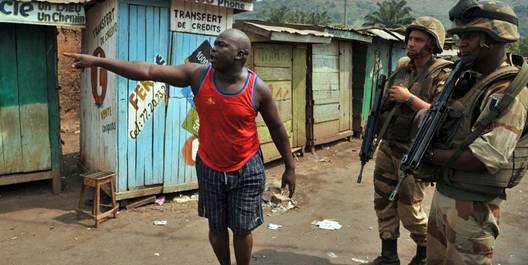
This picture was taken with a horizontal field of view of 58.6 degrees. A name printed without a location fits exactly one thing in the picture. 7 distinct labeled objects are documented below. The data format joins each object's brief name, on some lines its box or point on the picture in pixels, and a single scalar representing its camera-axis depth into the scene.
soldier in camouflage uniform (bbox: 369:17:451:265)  3.32
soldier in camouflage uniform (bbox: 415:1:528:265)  2.09
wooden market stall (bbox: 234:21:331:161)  6.91
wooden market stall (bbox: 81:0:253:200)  4.99
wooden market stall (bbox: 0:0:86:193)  5.29
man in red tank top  2.81
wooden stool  4.72
